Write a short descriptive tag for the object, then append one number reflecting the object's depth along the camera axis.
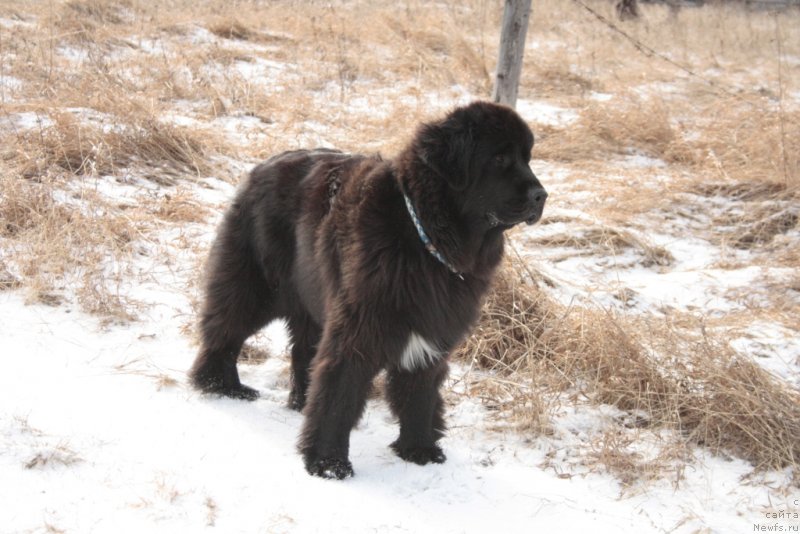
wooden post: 5.40
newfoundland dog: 3.10
